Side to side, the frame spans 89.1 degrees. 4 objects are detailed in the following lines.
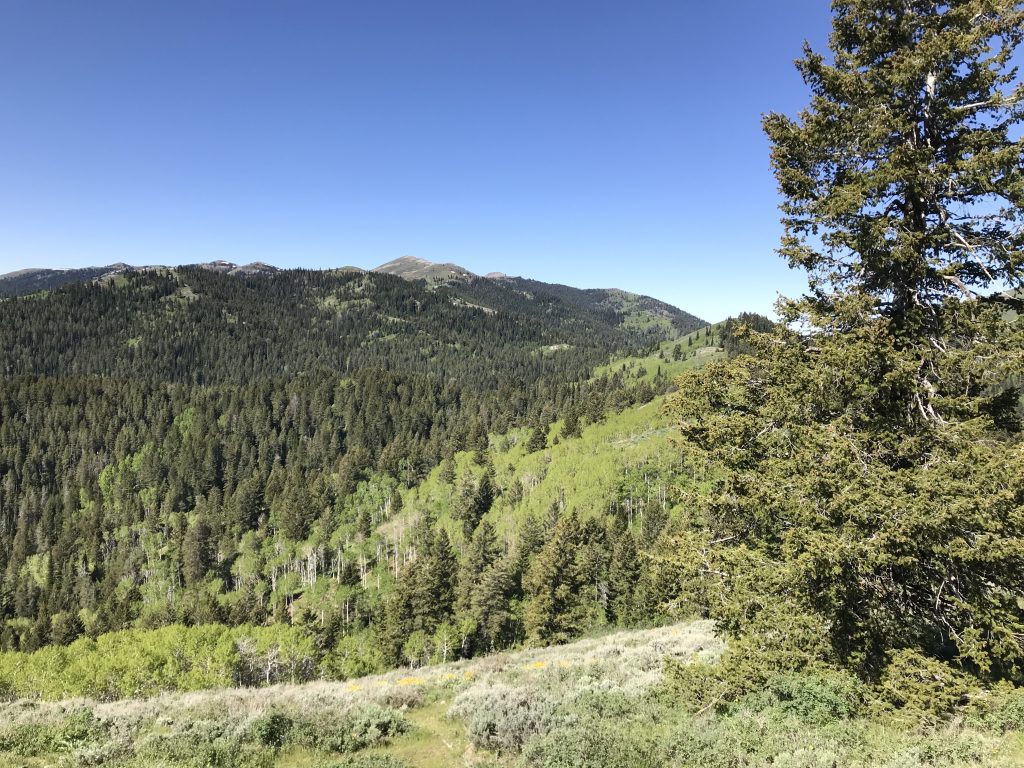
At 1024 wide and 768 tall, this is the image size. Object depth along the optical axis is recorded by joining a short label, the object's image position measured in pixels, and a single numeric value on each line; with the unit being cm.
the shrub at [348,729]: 1242
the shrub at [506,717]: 1168
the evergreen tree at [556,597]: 5762
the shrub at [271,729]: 1236
